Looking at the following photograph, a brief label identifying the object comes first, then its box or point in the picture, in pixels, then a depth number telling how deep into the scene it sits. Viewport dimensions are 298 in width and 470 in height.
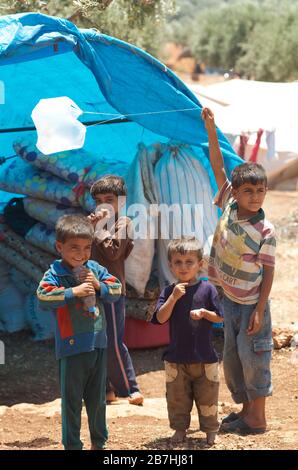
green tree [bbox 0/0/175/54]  7.73
